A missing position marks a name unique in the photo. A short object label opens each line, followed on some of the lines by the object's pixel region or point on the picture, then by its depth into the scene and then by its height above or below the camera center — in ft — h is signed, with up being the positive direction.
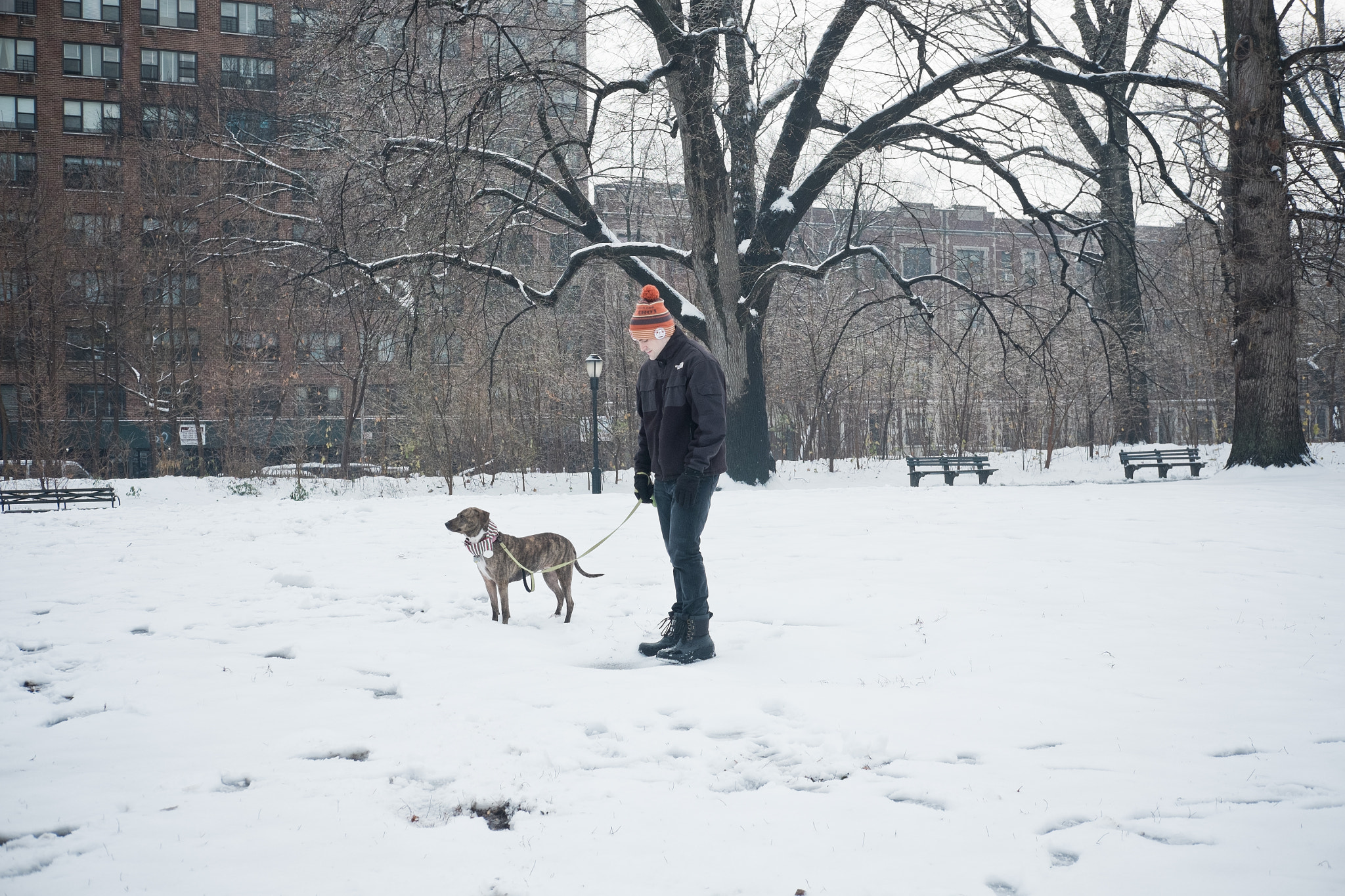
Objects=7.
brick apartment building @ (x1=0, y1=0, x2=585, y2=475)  100.53 +27.94
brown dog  20.18 -2.45
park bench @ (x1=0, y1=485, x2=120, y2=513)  57.16 -2.15
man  17.01 +0.13
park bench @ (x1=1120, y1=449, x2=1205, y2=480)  62.23 -1.46
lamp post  63.10 +5.96
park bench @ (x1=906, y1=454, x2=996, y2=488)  65.67 -1.56
